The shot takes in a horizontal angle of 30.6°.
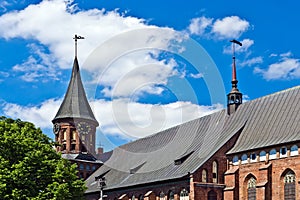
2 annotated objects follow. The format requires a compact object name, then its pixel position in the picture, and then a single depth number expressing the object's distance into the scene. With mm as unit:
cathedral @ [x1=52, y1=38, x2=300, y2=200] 43344
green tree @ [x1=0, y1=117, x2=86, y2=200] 39281
